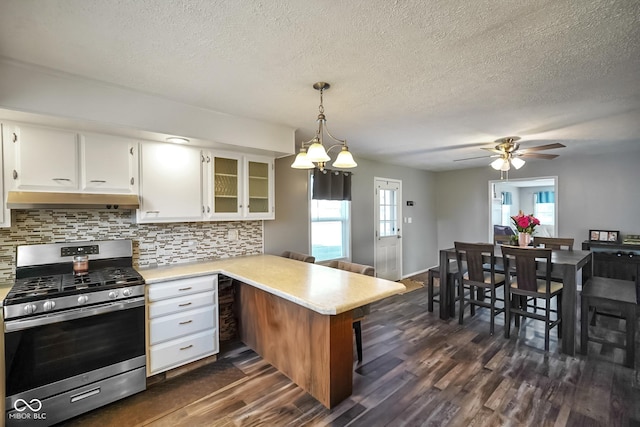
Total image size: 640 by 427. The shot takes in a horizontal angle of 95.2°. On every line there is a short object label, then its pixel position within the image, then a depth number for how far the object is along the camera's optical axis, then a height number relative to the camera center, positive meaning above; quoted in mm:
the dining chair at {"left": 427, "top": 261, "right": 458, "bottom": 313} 3773 -905
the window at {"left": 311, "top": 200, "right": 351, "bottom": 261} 4418 -248
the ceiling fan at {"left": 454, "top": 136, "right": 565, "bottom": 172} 3612 +731
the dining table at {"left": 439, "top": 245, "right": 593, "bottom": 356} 2822 -781
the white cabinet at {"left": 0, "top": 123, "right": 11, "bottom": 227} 2014 +57
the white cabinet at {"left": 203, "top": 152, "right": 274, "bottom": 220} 3018 +292
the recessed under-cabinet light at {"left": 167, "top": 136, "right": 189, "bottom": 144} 2595 +678
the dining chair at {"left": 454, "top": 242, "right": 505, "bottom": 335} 3287 -740
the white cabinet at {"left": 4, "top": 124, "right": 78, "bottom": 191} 2057 +418
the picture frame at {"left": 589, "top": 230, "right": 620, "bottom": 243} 4637 -393
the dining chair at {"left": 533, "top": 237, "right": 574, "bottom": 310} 3973 -437
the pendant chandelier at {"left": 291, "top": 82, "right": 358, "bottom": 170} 2016 +406
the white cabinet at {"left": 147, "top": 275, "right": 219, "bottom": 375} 2375 -930
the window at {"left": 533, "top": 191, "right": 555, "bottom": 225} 9055 +180
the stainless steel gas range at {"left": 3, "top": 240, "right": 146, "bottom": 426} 1832 -822
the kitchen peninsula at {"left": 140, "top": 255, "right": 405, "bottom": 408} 1953 -798
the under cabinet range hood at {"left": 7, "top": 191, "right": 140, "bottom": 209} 2021 +108
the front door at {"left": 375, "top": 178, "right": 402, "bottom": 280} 5480 -308
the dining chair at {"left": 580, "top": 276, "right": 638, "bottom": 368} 2576 -860
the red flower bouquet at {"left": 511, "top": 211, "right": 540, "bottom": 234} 3492 -134
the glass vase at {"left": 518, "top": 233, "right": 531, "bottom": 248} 3547 -331
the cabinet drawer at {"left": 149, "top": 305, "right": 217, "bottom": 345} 2387 -947
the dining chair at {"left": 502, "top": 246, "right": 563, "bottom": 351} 2906 -745
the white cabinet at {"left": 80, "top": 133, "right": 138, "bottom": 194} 2320 +418
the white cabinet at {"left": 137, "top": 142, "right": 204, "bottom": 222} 2602 +291
